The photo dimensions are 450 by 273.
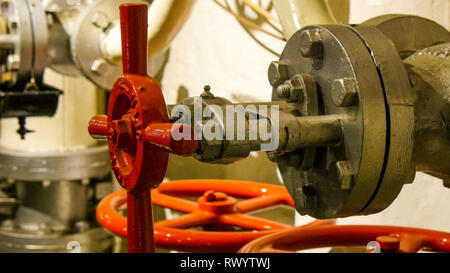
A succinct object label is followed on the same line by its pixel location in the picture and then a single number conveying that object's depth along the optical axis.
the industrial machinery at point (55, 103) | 1.54
